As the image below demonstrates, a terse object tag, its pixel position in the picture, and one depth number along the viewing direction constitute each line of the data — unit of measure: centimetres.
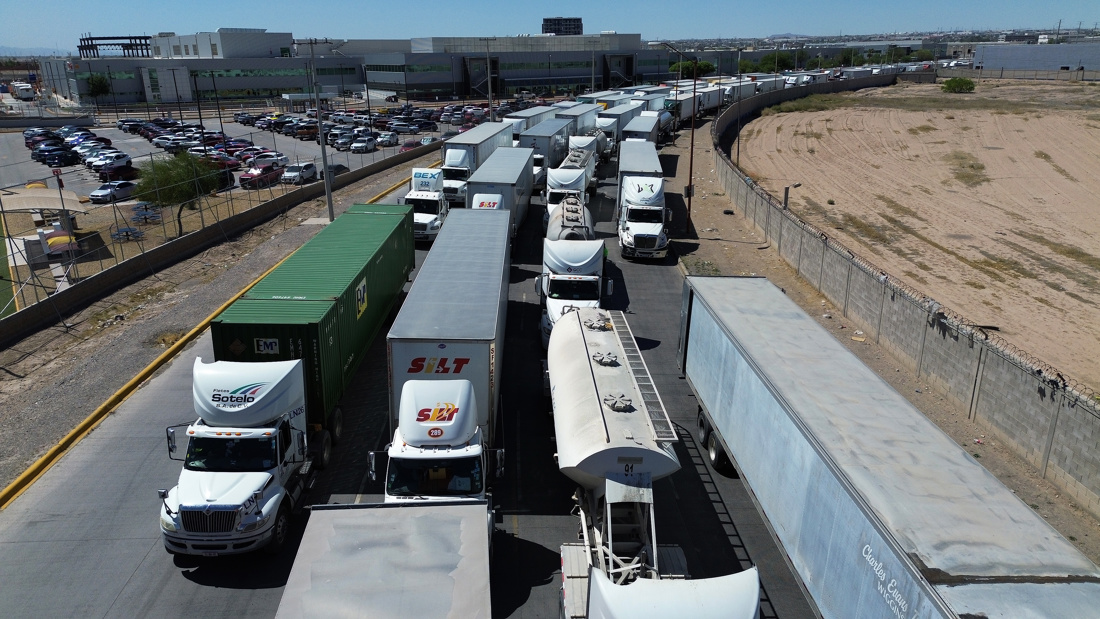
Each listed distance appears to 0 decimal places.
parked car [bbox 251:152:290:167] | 5259
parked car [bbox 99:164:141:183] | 4912
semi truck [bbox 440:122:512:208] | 3583
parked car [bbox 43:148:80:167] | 5750
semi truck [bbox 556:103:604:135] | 5547
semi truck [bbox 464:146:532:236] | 3006
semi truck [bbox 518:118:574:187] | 4406
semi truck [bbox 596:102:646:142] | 5547
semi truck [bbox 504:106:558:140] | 5267
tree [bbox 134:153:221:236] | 3578
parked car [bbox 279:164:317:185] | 4597
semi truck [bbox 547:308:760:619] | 882
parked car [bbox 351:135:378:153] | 6158
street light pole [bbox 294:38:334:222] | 3294
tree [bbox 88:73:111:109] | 10744
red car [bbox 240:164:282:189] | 4427
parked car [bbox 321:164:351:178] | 4938
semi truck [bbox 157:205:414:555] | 1205
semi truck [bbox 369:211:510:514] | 1220
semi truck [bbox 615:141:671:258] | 3066
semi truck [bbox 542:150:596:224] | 3378
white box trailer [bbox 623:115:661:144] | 4916
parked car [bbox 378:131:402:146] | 6779
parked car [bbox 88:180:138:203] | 4272
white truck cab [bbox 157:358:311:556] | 1197
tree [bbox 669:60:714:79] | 15226
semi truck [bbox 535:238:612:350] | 2134
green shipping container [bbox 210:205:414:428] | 1459
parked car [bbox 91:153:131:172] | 5242
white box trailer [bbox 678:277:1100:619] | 760
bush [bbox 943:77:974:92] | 11300
